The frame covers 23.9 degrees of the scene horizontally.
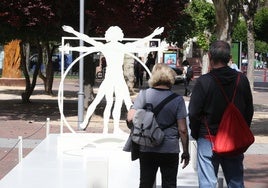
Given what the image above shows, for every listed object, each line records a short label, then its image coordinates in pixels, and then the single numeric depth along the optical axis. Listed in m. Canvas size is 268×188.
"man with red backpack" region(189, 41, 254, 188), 5.61
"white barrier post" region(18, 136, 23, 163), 9.39
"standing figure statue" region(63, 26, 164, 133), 11.02
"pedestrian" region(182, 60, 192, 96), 29.92
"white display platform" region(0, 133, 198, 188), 8.66
